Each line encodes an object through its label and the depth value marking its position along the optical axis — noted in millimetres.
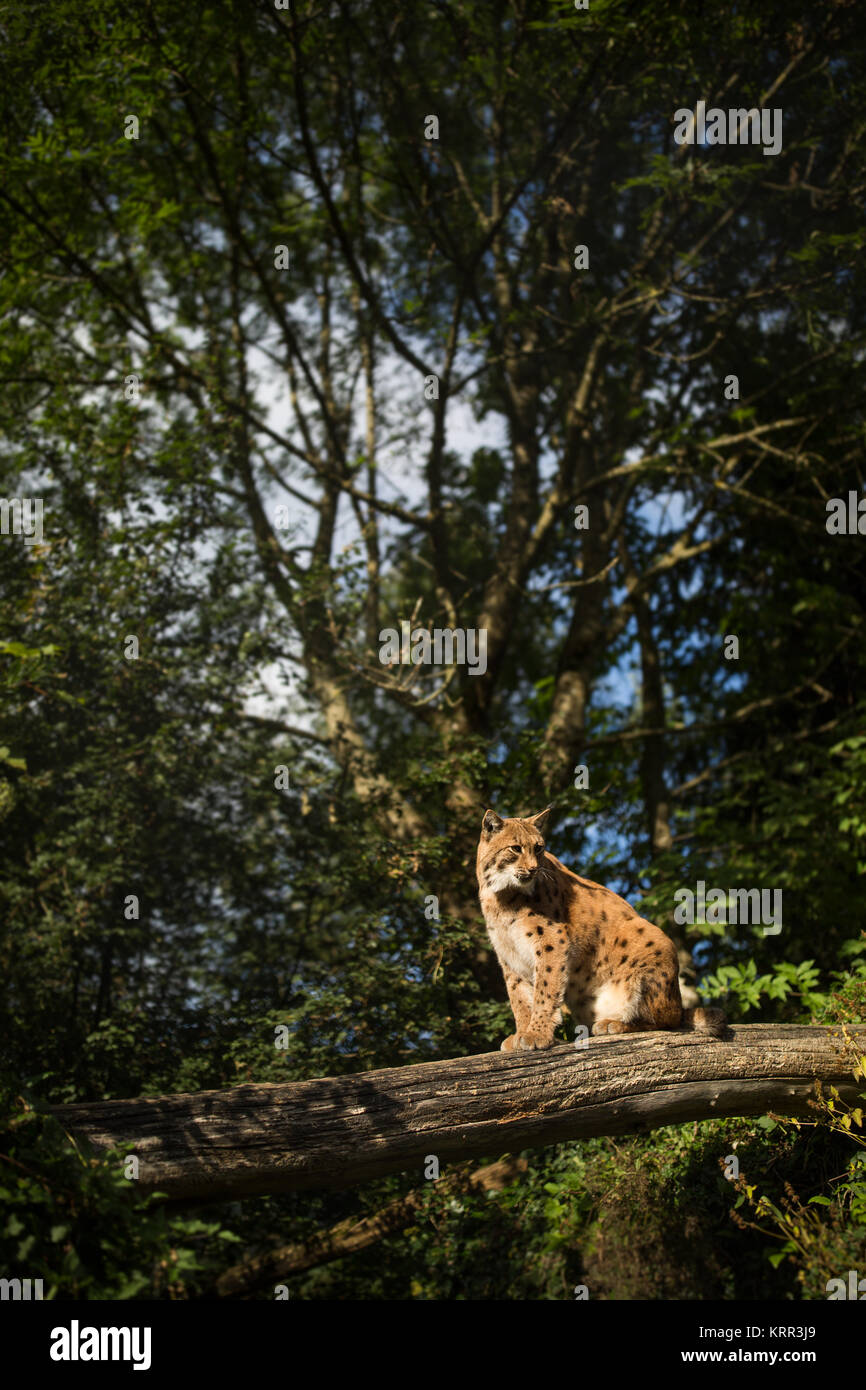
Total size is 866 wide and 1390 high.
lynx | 6602
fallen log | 5480
